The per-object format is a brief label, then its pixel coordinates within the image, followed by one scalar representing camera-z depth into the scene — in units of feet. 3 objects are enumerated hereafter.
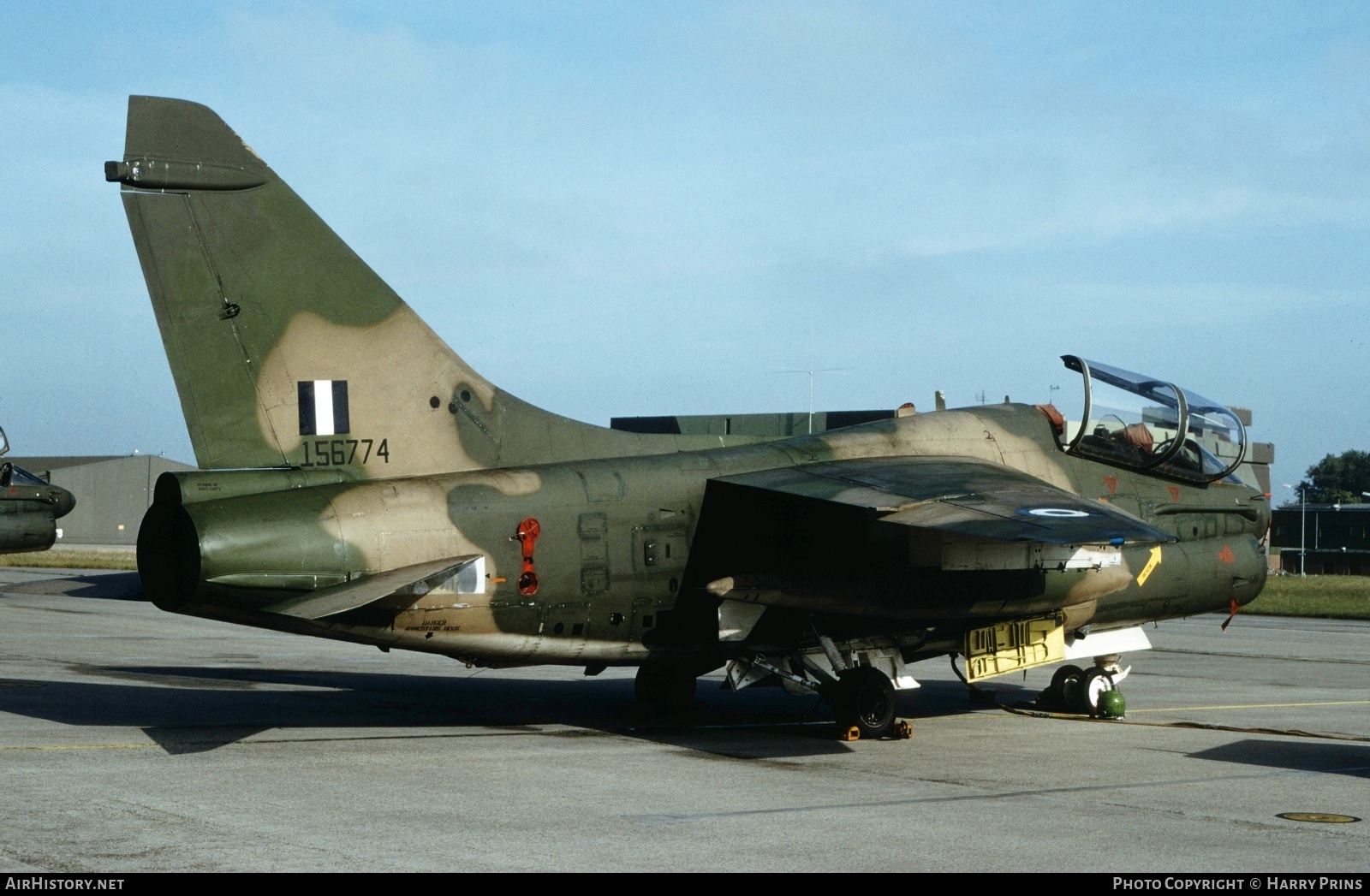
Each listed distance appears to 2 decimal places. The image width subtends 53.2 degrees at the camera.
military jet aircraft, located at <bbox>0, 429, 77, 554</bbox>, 97.96
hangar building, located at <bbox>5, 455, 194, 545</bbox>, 305.12
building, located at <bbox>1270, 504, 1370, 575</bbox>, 290.97
